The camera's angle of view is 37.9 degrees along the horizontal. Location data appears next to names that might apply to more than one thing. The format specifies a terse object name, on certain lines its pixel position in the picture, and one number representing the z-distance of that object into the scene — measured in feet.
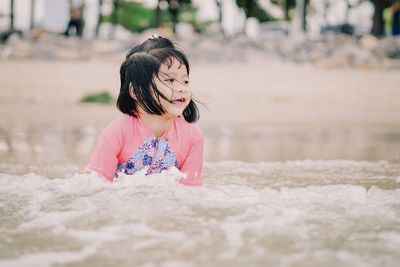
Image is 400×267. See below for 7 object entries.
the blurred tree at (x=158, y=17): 95.13
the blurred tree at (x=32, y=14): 88.16
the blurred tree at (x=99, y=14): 96.07
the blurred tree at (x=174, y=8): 108.88
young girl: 10.35
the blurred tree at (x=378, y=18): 84.12
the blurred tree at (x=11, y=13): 82.03
